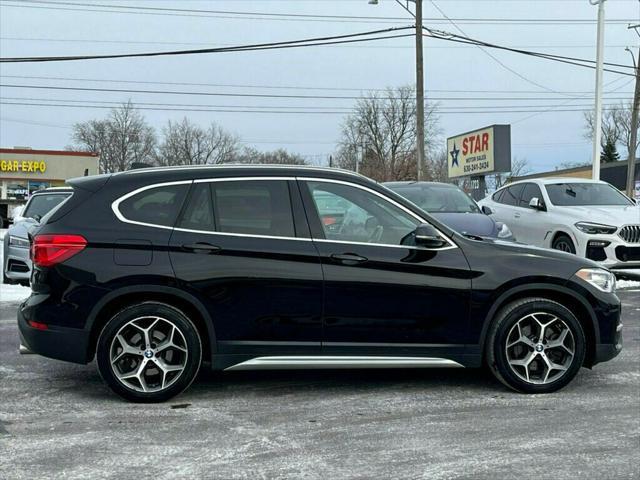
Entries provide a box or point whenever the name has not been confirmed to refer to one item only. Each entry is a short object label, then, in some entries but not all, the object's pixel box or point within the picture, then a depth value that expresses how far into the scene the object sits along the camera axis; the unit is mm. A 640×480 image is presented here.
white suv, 10234
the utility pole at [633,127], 29412
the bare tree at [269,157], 88212
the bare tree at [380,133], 75375
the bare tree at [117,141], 75062
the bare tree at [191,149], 80938
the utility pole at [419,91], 23766
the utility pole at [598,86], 18453
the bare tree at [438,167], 75512
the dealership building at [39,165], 49156
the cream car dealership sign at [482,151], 23297
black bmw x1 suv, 4551
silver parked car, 10250
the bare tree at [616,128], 77750
